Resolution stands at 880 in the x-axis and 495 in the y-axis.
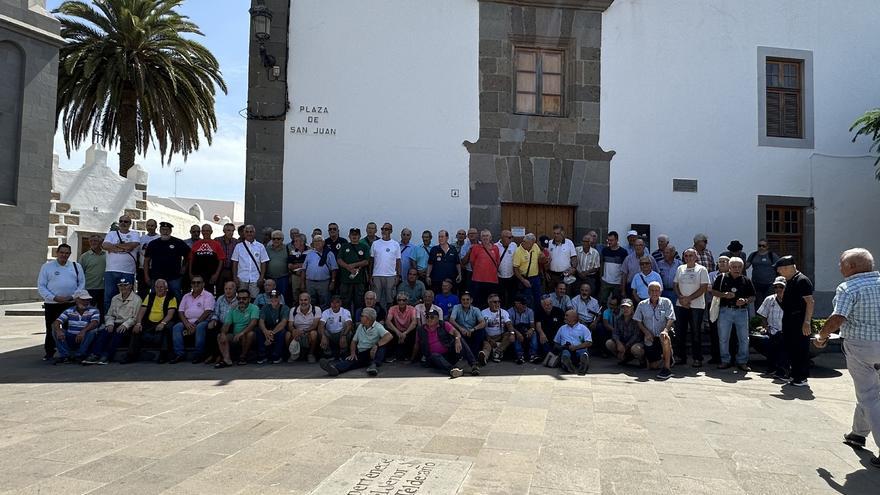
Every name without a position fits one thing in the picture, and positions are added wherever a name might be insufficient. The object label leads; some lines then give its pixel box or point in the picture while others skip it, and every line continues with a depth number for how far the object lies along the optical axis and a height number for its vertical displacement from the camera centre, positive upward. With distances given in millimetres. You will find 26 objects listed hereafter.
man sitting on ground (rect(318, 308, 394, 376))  7336 -1049
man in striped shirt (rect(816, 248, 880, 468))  4281 -439
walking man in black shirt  6430 -594
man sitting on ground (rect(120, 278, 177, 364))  7895 -887
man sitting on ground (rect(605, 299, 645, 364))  7690 -983
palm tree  15954 +4983
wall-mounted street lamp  9344 +3818
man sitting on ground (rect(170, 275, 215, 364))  7836 -820
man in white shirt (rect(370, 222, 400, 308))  8703 -86
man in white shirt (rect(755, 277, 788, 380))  7297 -883
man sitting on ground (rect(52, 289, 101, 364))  7738 -990
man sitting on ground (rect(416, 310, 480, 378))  7402 -1013
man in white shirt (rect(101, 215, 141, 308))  8531 -69
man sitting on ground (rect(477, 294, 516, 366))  8008 -915
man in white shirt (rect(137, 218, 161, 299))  8680 -52
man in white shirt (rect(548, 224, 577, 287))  9047 +110
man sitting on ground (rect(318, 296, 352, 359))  7914 -904
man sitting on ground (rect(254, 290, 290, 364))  7797 -1014
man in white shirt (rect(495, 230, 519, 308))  8867 -108
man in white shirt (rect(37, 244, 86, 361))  8023 -434
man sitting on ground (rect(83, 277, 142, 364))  7785 -901
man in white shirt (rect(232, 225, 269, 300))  8508 -90
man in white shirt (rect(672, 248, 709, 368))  8070 -476
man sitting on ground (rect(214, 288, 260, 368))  7742 -925
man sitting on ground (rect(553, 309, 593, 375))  7440 -1029
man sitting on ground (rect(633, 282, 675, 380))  7375 -757
